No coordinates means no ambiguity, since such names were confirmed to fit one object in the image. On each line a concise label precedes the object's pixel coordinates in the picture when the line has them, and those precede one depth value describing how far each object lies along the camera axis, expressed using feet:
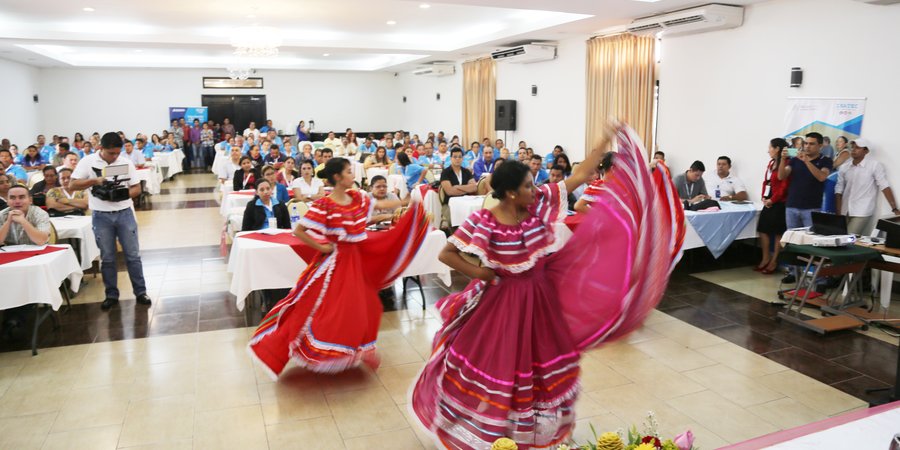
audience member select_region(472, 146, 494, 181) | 31.71
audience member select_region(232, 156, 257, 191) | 28.68
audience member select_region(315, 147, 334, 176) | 30.04
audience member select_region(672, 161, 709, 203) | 26.86
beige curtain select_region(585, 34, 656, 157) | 32.73
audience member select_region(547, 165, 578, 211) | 23.36
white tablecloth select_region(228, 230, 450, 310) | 16.17
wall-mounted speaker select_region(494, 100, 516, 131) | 44.83
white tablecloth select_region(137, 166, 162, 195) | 39.52
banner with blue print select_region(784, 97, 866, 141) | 22.97
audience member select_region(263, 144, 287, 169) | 34.91
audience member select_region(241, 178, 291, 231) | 19.20
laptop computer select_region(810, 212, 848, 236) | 18.80
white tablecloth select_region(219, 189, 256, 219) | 26.00
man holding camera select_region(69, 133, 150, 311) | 17.90
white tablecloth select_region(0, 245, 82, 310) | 14.93
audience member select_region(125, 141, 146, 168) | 41.26
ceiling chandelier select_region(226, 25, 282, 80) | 36.35
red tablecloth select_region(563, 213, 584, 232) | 20.22
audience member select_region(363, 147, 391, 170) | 39.19
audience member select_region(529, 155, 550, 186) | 27.71
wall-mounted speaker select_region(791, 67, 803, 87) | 24.62
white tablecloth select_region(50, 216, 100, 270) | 20.31
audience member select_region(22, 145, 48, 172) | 38.98
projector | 17.76
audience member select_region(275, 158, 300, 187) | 26.16
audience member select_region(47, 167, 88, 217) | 22.67
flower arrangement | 5.59
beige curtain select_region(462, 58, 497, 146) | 49.47
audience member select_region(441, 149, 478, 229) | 27.02
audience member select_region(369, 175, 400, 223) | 19.81
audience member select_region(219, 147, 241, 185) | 33.32
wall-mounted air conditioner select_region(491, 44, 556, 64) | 39.42
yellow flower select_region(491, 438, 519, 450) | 5.51
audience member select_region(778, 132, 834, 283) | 22.40
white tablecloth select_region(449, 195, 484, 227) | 24.61
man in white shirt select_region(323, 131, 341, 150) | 54.49
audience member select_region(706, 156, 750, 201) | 27.12
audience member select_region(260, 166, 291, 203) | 21.97
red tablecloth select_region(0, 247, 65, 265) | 15.55
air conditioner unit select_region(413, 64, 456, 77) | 56.75
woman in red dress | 13.47
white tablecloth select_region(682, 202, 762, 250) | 23.35
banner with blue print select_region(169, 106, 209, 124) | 68.85
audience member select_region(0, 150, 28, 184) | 29.63
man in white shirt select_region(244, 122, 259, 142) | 54.72
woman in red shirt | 24.07
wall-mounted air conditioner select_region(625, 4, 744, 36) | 26.07
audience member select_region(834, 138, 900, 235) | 21.90
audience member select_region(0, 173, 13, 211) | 19.67
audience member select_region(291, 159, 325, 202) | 23.76
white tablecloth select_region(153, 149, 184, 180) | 51.78
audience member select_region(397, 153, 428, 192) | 30.68
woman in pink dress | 9.30
